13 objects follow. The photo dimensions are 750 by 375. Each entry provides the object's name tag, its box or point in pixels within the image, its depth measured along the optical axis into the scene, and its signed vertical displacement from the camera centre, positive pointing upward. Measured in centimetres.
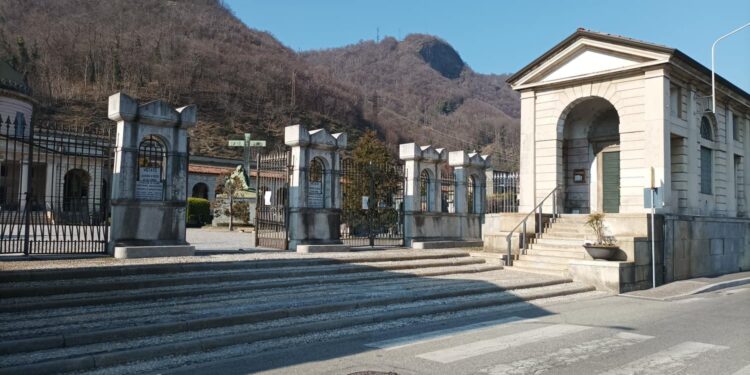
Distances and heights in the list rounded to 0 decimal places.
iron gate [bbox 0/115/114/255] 1126 +5
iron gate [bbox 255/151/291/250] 1616 +6
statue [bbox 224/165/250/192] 3431 +203
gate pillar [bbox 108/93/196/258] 1241 +78
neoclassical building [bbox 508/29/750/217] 1561 +294
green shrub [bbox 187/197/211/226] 3666 +5
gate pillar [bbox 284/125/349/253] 1554 +68
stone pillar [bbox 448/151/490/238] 2019 +115
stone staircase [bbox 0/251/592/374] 667 -152
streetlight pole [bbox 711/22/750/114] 1722 +415
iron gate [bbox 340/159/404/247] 2216 +51
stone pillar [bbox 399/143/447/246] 1850 +113
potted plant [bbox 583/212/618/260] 1384 -63
